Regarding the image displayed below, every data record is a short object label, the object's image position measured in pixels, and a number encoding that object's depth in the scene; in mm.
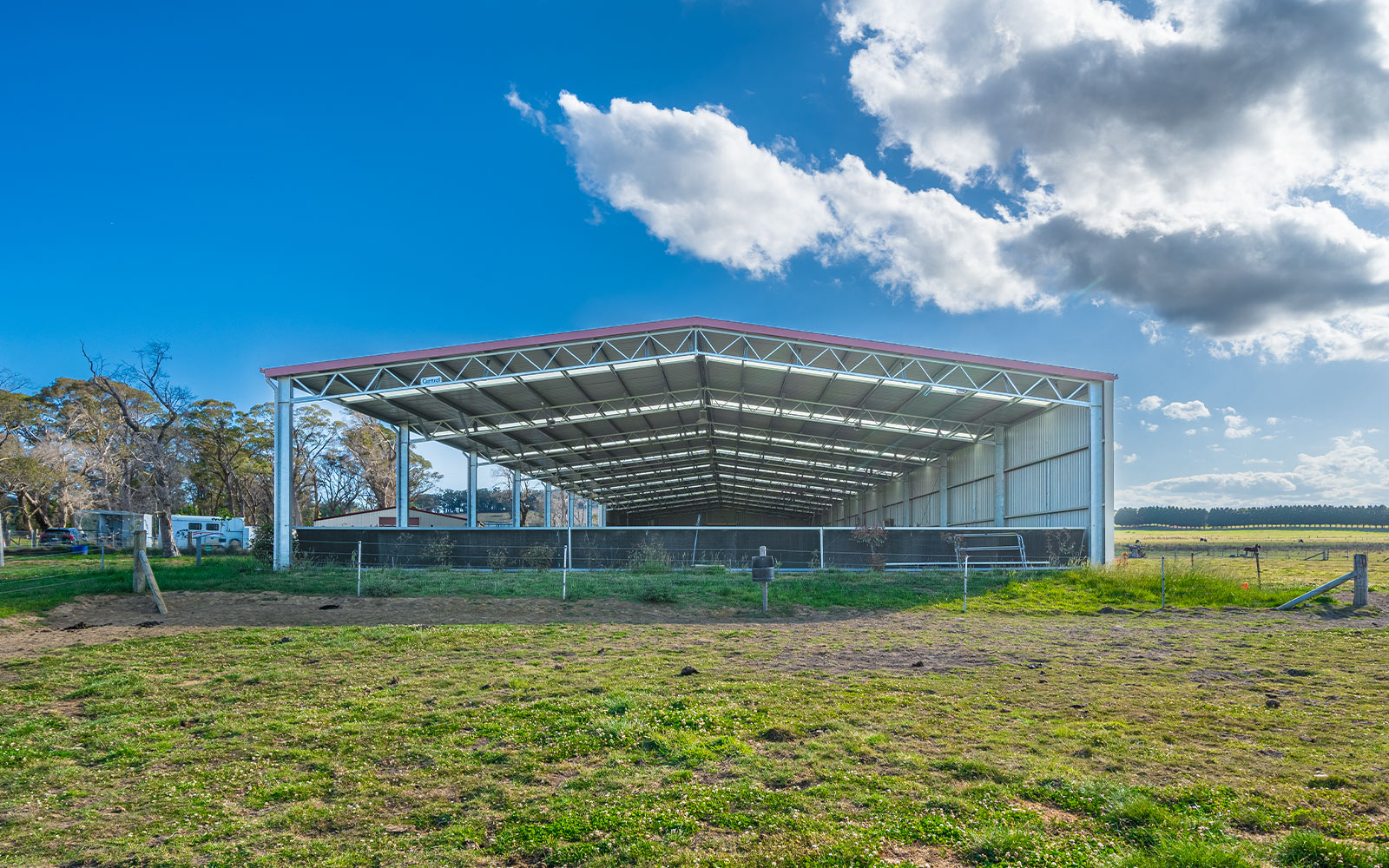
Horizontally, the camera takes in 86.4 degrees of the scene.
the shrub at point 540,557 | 23578
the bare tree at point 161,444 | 35000
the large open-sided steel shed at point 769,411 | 24094
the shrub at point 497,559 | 23703
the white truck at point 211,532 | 42094
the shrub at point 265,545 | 24688
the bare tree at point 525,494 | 52438
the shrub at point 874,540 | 22564
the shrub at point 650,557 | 22000
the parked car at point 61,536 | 41034
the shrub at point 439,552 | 23984
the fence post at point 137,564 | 15027
